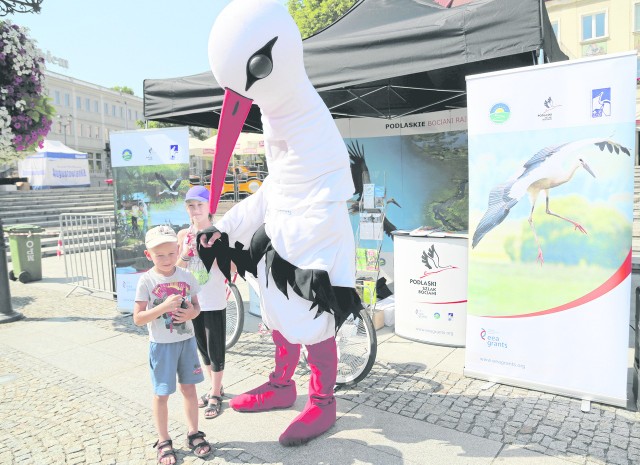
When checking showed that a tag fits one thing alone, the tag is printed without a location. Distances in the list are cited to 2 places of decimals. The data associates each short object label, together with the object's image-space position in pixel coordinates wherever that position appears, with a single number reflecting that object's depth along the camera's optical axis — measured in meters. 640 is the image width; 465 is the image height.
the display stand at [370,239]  4.55
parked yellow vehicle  15.73
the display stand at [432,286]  4.16
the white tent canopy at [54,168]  24.56
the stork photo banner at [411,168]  5.45
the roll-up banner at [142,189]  5.17
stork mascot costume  2.41
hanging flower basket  4.89
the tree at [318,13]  19.27
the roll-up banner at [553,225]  2.95
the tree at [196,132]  48.50
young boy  2.50
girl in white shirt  3.16
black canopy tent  3.26
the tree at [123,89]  63.52
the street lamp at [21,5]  5.13
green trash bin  7.82
